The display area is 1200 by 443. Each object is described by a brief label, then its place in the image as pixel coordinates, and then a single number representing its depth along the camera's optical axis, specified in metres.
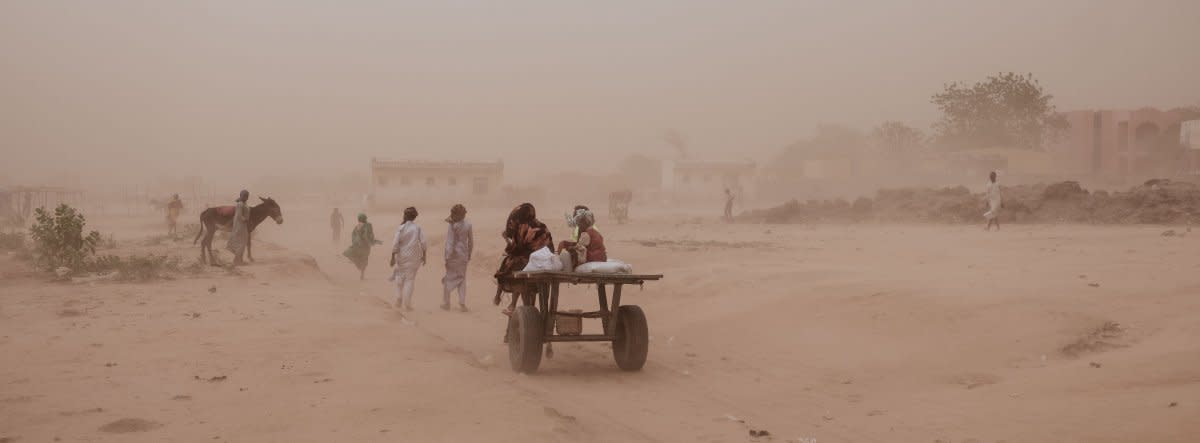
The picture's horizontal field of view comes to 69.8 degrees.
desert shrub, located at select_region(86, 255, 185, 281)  13.69
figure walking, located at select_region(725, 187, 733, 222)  33.54
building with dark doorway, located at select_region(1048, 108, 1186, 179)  47.25
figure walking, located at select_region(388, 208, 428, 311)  13.12
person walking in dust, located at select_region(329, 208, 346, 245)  28.07
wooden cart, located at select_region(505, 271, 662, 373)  8.14
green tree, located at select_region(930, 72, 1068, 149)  55.72
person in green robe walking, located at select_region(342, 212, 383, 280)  17.28
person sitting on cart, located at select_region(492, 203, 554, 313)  9.28
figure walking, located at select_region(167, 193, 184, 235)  27.48
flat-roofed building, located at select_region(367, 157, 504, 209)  49.41
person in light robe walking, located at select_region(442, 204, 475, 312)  12.58
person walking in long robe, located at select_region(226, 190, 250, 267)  16.19
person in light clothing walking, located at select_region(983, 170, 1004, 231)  20.95
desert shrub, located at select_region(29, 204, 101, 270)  14.49
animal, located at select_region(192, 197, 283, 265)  16.28
